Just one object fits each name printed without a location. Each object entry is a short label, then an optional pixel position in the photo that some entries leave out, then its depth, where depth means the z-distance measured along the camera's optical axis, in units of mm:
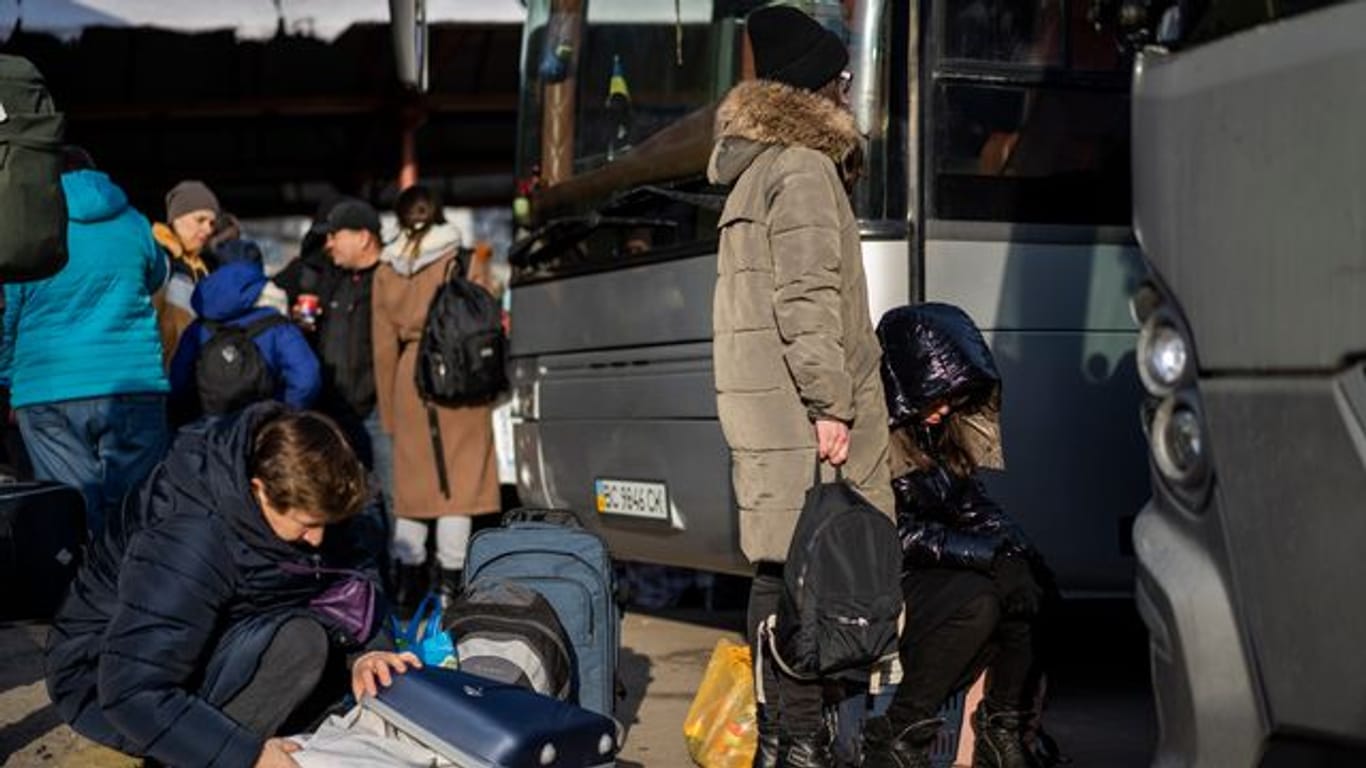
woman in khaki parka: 4484
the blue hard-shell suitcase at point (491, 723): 3686
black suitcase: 5203
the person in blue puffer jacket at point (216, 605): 3824
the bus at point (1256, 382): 2859
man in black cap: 8359
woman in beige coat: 8062
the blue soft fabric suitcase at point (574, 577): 5047
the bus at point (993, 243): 5559
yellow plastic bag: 4953
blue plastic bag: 4656
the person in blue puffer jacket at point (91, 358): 6641
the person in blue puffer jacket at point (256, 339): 7262
